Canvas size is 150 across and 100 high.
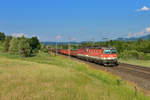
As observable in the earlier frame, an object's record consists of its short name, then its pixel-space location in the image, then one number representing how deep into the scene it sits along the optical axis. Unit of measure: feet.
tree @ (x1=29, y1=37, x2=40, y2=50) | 344.61
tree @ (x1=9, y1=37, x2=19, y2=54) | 226.58
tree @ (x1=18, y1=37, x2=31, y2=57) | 213.66
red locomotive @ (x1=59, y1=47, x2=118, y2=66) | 101.30
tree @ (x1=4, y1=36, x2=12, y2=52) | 288.92
